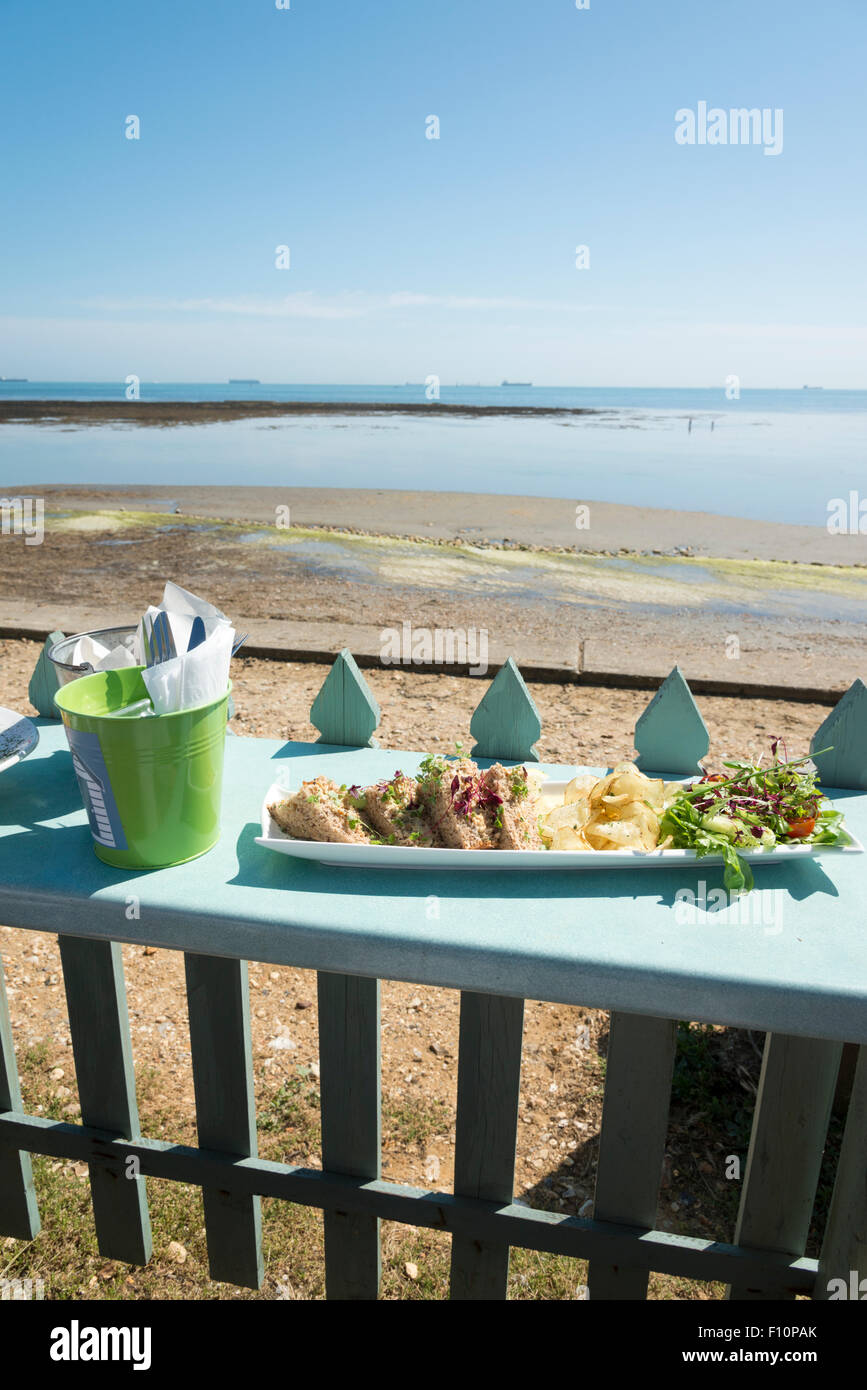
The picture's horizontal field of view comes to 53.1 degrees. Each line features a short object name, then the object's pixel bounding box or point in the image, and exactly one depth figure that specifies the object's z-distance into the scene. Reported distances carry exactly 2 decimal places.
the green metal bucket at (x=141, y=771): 1.19
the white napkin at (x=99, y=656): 1.42
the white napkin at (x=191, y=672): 1.18
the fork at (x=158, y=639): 1.34
